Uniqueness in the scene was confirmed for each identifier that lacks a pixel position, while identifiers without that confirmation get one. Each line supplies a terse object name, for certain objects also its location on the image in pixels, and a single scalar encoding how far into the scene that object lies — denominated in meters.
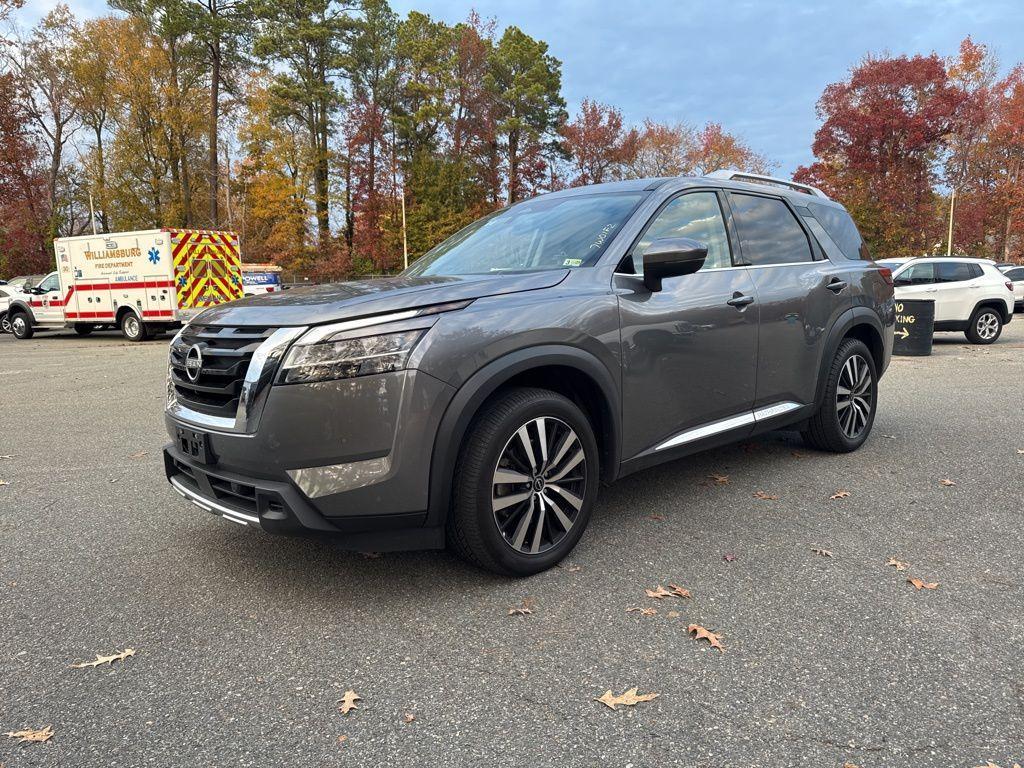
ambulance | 16.45
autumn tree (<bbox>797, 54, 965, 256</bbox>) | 30.22
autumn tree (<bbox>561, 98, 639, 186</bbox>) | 40.06
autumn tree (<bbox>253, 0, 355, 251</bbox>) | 34.34
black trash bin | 11.77
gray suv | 2.63
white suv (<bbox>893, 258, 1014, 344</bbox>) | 13.62
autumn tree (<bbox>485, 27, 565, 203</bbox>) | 38.62
